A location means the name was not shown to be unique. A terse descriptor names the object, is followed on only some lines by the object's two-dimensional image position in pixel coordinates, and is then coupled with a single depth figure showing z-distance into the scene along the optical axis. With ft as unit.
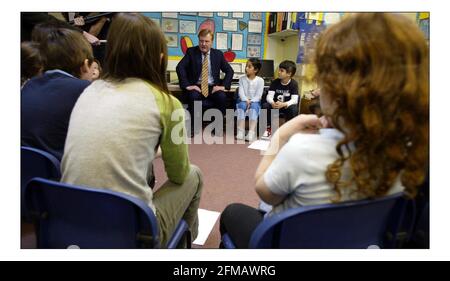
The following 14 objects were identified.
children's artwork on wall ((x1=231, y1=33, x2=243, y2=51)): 8.43
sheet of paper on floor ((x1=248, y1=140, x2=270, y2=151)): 9.01
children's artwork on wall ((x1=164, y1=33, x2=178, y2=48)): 8.67
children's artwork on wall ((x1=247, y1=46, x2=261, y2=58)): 10.05
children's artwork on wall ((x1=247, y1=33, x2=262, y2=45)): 9.21
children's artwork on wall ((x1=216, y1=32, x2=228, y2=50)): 8.54
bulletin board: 7.25
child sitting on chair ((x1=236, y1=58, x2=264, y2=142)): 10.21
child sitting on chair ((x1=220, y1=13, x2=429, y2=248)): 1.64
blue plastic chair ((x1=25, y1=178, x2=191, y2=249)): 2.01
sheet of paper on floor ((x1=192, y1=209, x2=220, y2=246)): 4.05
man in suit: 9.48
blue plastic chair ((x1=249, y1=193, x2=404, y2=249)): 1.73
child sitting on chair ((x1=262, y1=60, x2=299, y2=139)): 9.88
